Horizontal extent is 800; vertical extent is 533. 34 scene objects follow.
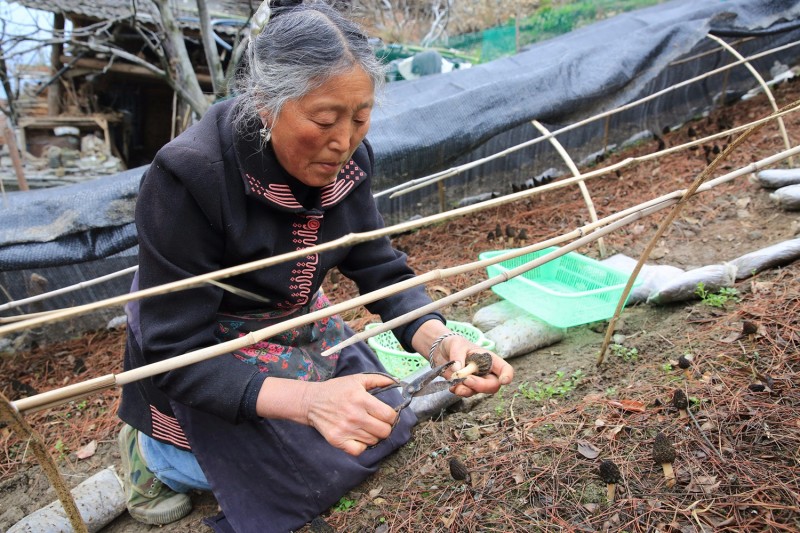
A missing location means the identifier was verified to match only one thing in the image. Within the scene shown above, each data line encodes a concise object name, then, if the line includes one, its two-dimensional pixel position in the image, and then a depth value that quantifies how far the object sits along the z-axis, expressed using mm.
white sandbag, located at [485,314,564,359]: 2615
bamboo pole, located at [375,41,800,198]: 3252
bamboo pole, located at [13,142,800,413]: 933
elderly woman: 1312
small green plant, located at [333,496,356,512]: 1790
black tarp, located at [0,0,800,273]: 3168
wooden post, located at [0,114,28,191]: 4791
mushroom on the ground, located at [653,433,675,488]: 1526
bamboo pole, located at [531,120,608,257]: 3236
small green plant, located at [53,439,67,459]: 2458
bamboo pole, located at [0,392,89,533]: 906
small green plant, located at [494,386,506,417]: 2082
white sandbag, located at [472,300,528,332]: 2924
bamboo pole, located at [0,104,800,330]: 958
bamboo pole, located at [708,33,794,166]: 4092
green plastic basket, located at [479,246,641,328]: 2607
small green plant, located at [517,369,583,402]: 2135
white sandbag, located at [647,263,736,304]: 2484
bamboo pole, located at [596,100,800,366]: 1665
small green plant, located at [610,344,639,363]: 2271
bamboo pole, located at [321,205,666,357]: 1317
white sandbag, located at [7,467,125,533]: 1837
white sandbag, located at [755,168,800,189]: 3513
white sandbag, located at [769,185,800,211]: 3244
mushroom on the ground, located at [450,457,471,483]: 1713
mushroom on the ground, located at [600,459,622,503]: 1528
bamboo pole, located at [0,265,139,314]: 1929
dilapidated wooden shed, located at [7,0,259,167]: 8715
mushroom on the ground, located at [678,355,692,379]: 1944
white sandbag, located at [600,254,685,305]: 2740
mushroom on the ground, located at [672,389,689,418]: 1734
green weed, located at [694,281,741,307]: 2387
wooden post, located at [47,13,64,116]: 9367
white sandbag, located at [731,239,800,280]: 2492
